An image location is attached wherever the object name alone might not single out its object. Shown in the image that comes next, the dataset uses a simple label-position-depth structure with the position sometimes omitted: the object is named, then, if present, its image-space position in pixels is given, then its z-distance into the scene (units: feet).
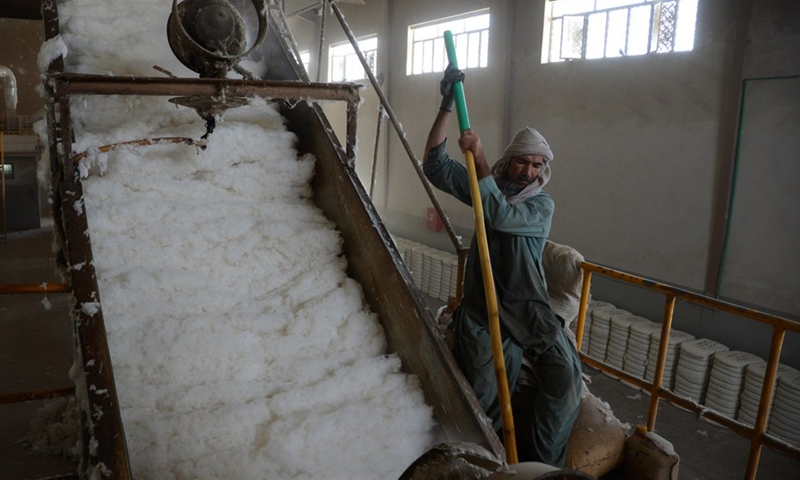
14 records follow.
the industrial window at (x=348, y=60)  43.34
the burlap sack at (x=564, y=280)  11.07
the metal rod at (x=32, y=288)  6.74
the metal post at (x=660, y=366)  10.80
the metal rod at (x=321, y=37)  15.67
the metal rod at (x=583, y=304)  11.93
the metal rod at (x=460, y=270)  12.02
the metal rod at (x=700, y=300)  8.96
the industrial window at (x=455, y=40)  33.76
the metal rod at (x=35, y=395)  7.63
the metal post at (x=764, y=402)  9.17
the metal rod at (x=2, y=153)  37.66
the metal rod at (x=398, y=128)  12.68
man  9.00
